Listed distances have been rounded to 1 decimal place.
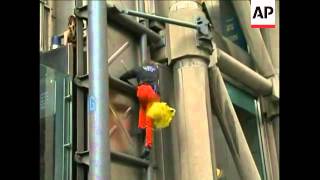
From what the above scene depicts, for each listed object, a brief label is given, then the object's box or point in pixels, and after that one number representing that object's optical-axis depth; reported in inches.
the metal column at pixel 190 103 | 301.4
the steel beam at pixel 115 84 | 274.8
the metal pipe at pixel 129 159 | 269.3
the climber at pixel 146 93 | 282.7
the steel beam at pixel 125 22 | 284.2
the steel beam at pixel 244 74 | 379.2
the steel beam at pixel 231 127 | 344.8
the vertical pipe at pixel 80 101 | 264.2
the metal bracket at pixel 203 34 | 322.7
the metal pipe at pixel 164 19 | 292.2
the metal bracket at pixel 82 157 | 262.1
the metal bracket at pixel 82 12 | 282.0
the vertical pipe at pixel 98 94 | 237.1
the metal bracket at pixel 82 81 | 274.2
